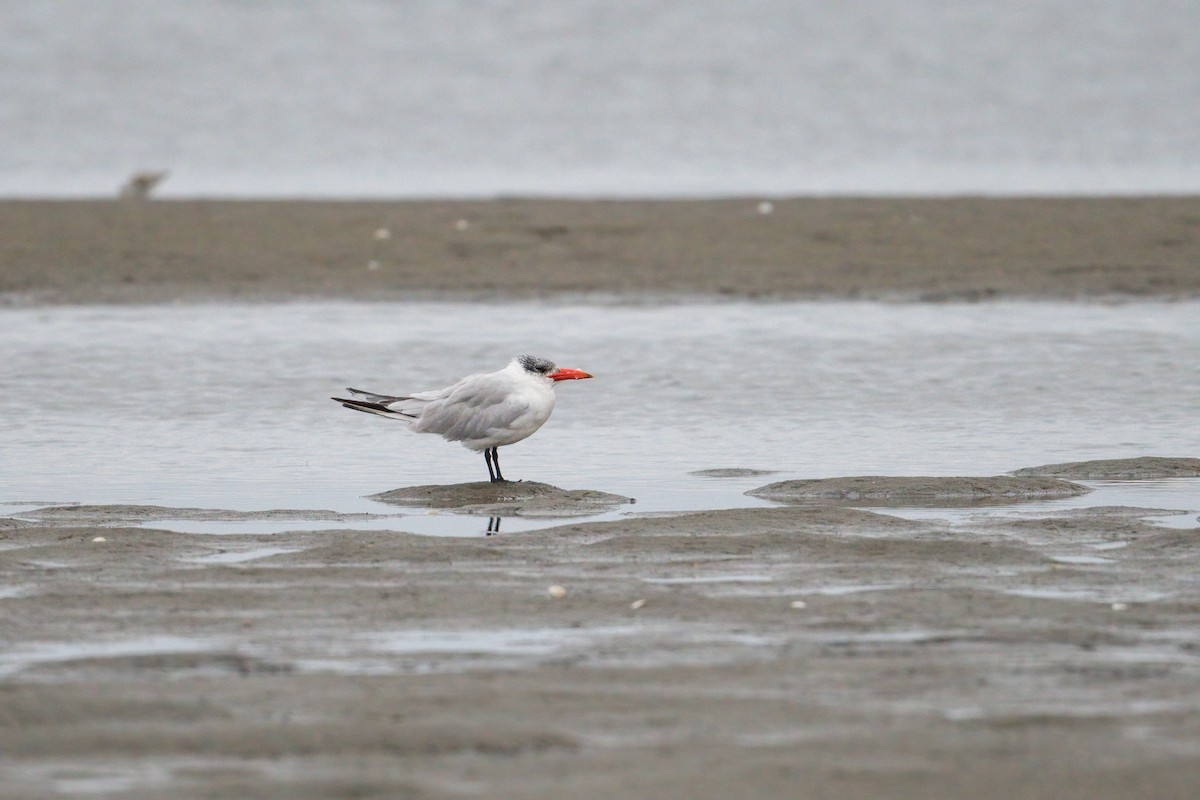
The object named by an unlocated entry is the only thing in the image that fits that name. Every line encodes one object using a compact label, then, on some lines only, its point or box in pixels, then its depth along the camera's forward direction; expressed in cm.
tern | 1925
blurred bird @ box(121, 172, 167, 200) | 4822
